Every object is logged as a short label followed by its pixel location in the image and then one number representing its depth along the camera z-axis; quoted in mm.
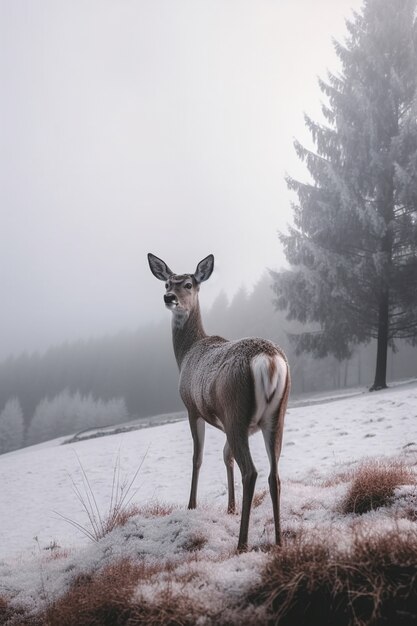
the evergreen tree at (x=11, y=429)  69000
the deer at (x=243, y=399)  3306
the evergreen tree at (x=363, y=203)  15562
